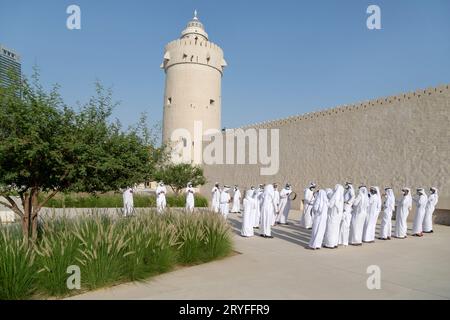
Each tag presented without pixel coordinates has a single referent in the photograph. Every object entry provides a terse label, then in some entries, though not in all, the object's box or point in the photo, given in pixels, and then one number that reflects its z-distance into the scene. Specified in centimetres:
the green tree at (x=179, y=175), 2441
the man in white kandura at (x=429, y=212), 1155
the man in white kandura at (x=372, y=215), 955
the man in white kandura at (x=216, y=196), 1607
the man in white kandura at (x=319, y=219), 812
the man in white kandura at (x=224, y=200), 1378
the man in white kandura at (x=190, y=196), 1630
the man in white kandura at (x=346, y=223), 889
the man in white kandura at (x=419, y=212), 1098
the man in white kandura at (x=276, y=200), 1375
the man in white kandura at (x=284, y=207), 1362
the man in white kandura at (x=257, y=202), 1150
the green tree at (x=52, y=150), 500
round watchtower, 3173
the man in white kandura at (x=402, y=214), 1040
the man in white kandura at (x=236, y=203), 1866
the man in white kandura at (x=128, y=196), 1472
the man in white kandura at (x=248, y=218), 999
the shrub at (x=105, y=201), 1784
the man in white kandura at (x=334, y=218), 836
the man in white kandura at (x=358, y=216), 910
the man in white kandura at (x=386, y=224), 1008
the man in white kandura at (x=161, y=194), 1496
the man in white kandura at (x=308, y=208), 1204
